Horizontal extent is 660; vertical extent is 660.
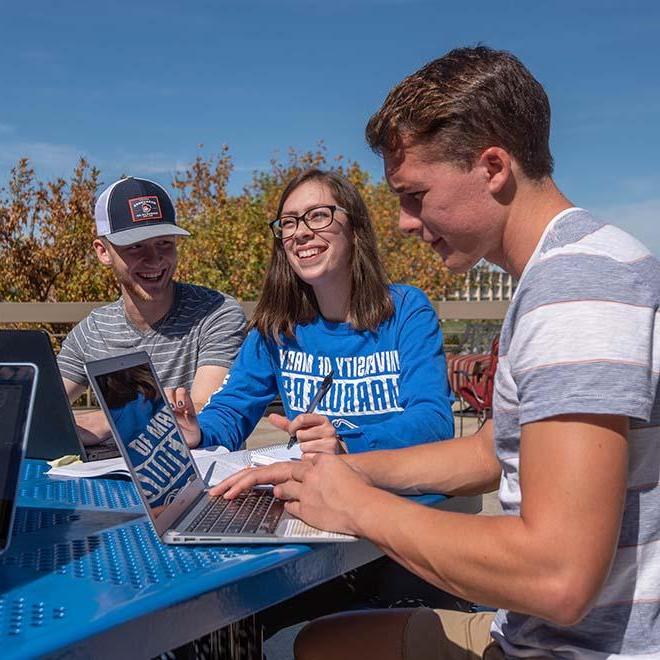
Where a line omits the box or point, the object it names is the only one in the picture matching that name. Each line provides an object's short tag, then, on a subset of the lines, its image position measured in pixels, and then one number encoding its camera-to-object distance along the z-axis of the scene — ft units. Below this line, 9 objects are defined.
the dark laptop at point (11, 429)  4.16
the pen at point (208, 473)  5.94
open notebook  6.30
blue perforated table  3.37
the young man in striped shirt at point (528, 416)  3.53
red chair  22.08
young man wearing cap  10.33
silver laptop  4.53
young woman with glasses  8.23
